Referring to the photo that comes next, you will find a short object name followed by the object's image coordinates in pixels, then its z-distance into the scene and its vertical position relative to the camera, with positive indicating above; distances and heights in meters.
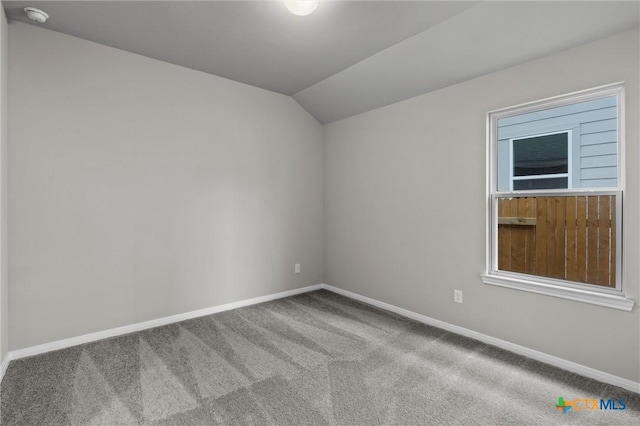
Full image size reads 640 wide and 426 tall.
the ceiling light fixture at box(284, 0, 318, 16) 2.01 +1.34
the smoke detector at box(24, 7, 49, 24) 2.26 +1.46
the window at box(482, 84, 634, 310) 2.18 +0.11
